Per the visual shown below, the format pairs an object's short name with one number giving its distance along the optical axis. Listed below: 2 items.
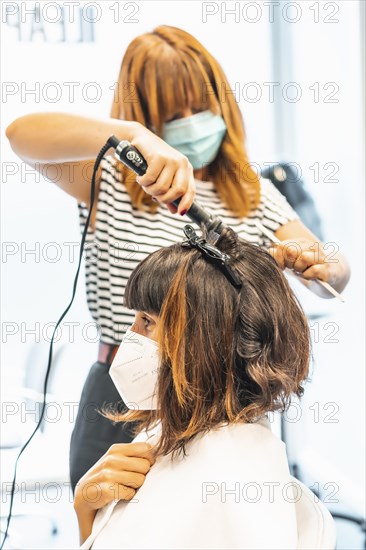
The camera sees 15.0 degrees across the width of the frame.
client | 1.82
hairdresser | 2.27
